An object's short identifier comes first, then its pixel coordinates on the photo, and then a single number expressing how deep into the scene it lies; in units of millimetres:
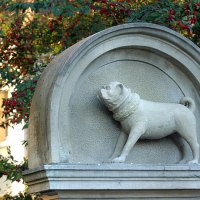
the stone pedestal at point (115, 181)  8496
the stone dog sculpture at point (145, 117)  9220
